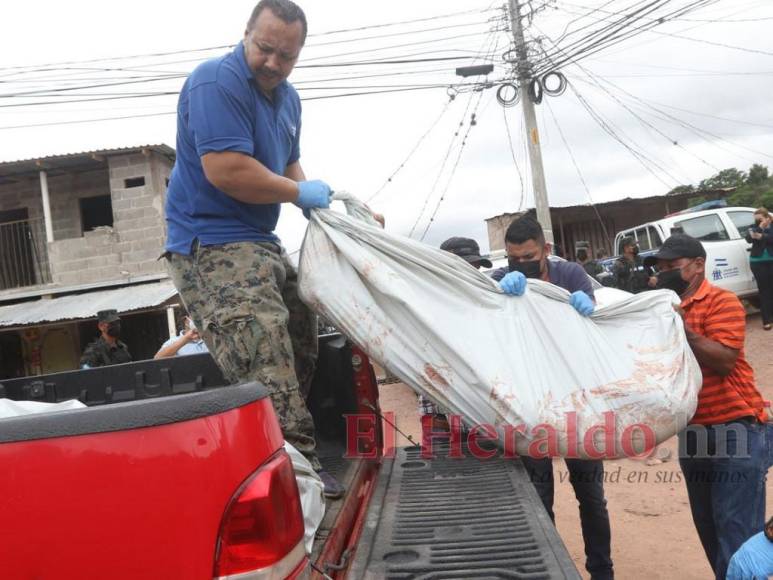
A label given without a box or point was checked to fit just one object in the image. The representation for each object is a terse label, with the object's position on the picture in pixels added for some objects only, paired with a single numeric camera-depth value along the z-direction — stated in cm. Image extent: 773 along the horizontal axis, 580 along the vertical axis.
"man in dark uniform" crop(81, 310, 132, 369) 616
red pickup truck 112
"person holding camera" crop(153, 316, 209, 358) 571
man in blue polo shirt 214
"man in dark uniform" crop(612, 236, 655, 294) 944
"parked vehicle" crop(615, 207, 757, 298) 1041
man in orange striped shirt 282
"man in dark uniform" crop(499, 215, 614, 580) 322
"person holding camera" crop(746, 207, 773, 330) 956
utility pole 1339
